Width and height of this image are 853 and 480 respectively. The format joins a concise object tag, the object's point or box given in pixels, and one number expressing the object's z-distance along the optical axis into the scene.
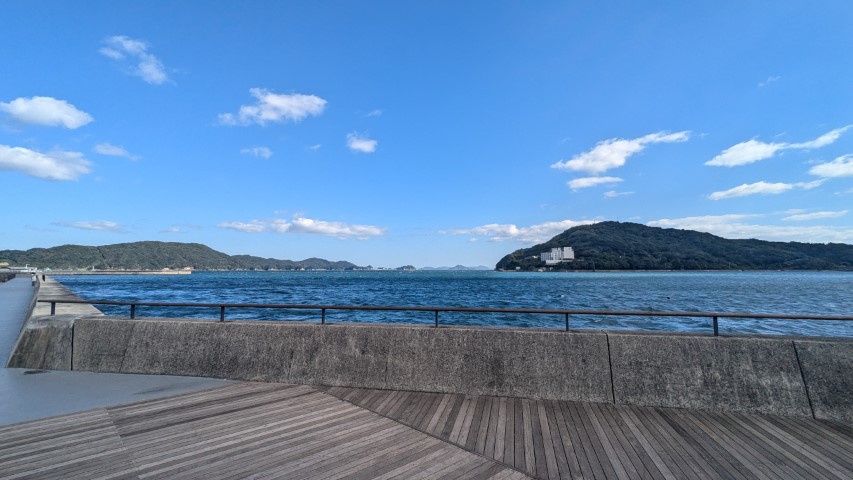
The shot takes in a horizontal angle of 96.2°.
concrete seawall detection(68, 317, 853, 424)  5.44
